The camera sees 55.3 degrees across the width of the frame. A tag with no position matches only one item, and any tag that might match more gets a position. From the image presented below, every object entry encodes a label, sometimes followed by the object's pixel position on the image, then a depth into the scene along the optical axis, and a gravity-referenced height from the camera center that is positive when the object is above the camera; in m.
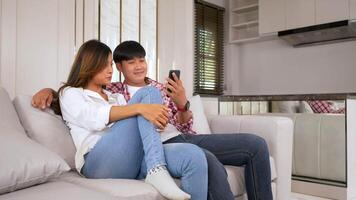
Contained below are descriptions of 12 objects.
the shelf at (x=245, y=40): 4.25 +0.77
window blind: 4.29 +0.67
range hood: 3.30 +0.70
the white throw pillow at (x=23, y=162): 1.02 -0.20
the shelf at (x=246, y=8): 4.25 +1.19
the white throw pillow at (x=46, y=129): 1.41 -0.12
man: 1.31 -0.18
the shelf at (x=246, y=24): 4.23 +0.99
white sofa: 1.03 -0.23
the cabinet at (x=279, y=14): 3.34 +0.95
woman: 1.22 -0.16
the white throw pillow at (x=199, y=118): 2.01 -0.11
